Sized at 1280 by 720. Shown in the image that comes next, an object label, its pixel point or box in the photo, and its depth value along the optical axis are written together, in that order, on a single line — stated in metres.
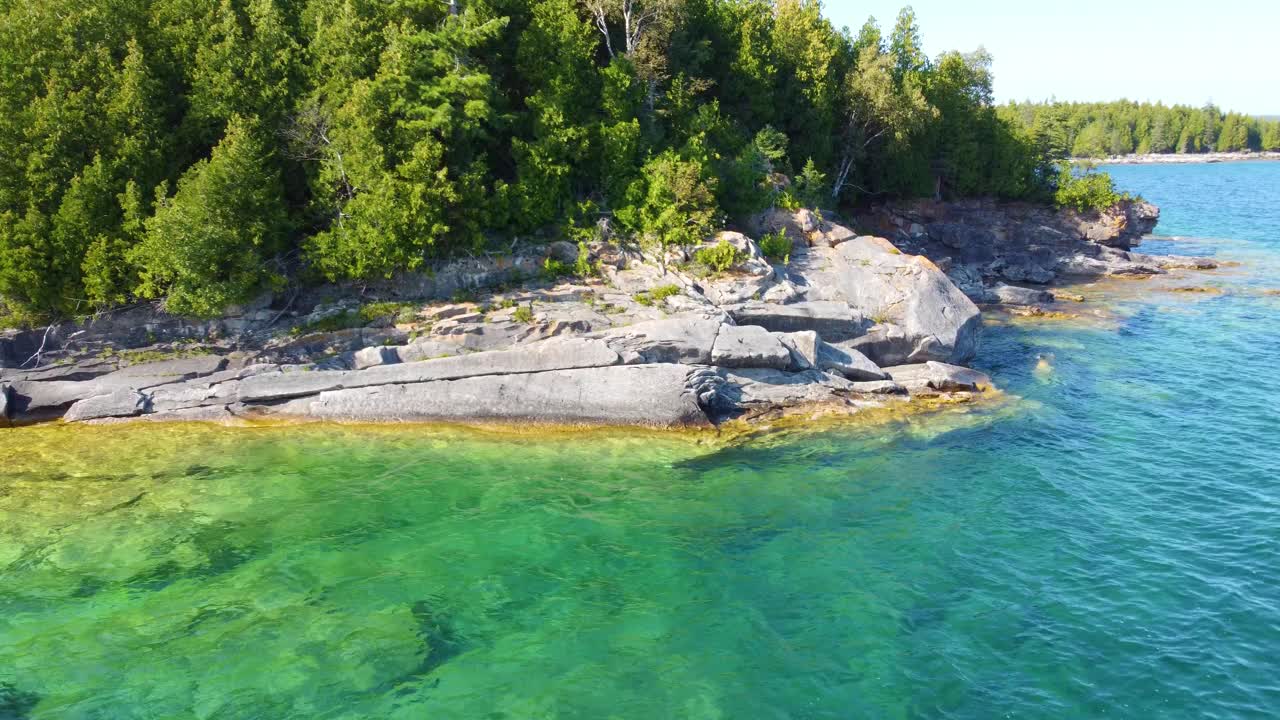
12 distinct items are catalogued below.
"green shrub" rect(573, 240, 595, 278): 31.75
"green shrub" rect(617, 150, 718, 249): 32.69
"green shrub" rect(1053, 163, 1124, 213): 57.41
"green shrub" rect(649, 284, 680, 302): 30.39
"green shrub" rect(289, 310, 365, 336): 29.06
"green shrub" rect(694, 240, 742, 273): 31.73
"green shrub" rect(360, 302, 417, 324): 29.22
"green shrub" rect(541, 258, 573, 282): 31.41
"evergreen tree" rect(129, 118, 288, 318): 26.61
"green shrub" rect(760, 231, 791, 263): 34.00
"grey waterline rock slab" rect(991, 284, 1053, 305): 43.72
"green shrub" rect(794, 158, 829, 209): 39.16
